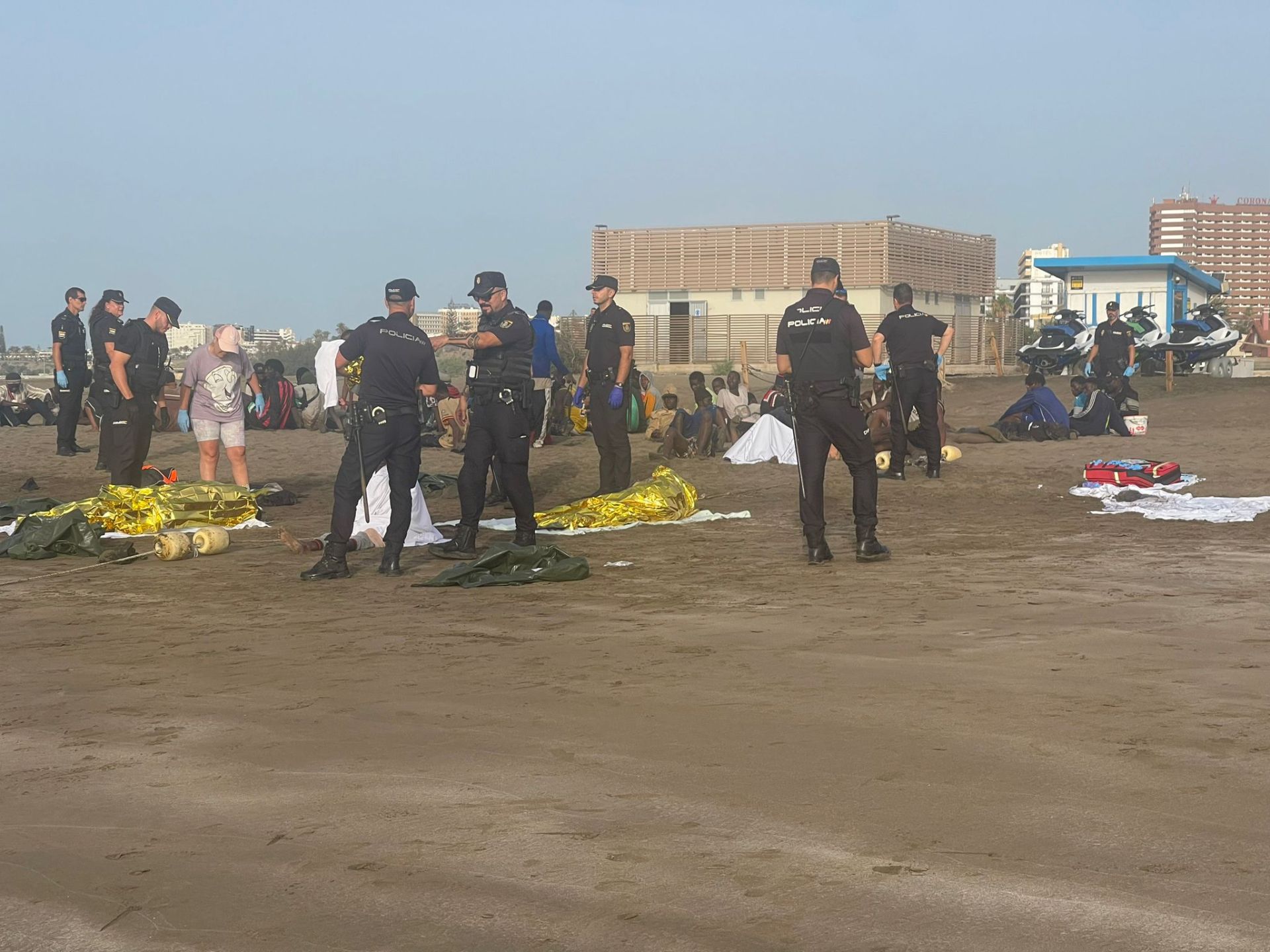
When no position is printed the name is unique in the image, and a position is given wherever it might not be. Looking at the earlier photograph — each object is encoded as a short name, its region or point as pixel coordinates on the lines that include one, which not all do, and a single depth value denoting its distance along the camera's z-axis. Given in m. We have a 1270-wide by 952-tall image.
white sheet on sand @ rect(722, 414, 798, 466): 15.51
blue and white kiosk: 47.66
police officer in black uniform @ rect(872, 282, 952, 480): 13.68
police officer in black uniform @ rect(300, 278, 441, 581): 8.85
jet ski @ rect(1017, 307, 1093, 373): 34.34
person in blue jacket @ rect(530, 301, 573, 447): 14.00
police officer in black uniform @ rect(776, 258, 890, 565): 9.05
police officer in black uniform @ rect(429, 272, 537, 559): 9.54
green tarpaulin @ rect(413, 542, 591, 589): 8.22
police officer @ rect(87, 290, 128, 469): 13.20
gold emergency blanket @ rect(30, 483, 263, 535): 11.02
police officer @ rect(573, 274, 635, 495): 11.94
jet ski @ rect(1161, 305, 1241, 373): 32.19
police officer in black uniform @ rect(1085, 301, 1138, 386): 22.33
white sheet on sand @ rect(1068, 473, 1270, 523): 10.93
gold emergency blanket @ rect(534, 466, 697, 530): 11.23
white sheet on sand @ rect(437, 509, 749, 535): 10.95
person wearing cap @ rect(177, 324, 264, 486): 11.70
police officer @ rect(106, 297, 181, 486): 12.08
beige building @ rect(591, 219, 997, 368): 49.28
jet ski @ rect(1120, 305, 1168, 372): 32.03
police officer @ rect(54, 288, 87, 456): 17.03
